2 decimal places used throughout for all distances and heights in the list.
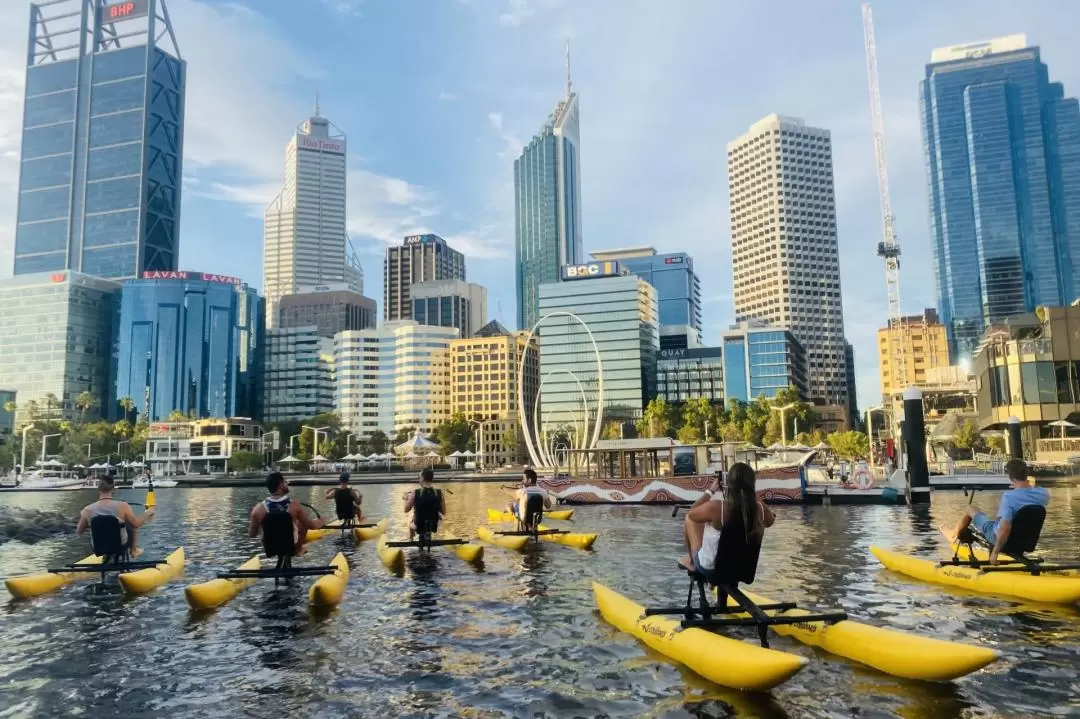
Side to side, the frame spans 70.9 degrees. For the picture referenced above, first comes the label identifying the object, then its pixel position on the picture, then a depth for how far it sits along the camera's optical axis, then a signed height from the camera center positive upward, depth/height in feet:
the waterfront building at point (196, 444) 579.07 +0.43
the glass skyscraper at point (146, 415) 653.30 +26.31
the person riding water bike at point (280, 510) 47.29 -4.22
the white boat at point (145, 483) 363.05 -18.34
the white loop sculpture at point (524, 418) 312.71 +9.10
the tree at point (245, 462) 484.54 -11.70
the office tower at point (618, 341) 640.99 +80.22
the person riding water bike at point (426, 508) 64.08 -5.75
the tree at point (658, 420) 483.10 +9.41
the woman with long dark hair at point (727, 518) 30.14 -3.45
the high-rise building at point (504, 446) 613.52 -6.81
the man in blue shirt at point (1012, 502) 40.60 -4.12
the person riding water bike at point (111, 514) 51.29 -4.59
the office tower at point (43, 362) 649.61 +73.19
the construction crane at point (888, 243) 522.88 +128.25
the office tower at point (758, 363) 626.64 +58.12
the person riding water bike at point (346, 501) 81.76 -6.47
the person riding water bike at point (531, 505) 72.69 -6.49
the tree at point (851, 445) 409.28 -8.21
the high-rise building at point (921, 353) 640.17 +65.06
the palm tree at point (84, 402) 591.41 +35.75
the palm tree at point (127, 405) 606.55 +33.29
